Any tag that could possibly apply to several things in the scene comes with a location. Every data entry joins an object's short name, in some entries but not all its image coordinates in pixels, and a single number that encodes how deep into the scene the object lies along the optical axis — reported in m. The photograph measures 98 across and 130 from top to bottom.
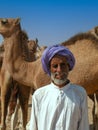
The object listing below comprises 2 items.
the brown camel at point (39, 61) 6.29
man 2.96
